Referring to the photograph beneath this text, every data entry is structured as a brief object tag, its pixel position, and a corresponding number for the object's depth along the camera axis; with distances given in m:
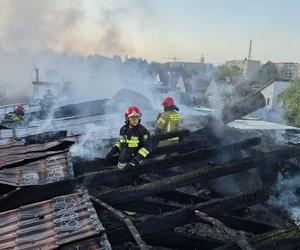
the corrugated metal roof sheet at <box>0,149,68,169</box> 5.41
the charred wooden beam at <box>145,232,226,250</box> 3.93
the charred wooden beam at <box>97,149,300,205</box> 4.31
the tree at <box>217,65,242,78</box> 44.00
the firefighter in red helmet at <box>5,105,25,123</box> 13.21
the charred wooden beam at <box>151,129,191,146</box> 6.66
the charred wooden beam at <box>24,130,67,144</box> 8.35
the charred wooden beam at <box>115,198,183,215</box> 4.75
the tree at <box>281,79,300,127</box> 23.30
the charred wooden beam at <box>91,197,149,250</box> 3.06
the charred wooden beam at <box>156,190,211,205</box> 5.17
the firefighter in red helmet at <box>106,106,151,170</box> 5.43
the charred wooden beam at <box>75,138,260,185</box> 4.74
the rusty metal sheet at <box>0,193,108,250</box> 3.21
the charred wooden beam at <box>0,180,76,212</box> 4.21
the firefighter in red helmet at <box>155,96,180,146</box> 6.99
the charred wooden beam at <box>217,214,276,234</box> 4.43
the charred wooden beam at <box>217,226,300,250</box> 3.39
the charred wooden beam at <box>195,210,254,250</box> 3.20
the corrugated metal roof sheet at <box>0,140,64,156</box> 6.18
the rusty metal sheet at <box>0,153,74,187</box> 4.58
